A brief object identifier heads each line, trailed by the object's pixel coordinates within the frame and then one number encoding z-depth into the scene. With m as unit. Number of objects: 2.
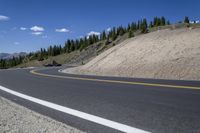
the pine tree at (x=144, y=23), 168.02
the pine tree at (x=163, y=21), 163.79
